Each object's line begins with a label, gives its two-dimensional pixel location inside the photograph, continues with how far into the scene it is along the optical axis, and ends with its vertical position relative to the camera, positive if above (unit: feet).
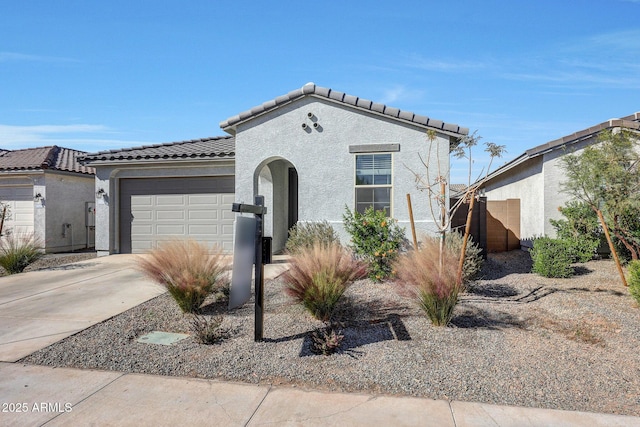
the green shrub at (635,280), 21.29 -3.51
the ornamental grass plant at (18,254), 33.98 -3.67
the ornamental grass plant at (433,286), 17.89 -3.30
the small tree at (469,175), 21.62 +2.42
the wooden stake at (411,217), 28.41 -0.19
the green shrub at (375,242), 27.50 -2.01
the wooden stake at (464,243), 20.79 -1.56
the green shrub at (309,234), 32.61 -1.74
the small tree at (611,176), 27.53 +2.74
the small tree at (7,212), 47.34 +0.11
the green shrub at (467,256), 24.68 -2.65
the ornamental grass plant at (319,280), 18.71 -3.17
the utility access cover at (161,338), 17.11 -5.54
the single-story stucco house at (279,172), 34.09 +4.15
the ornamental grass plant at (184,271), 20.21 -2.98
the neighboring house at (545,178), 37.45 +3.92
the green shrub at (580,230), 33.76 -1.38
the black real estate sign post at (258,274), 16.65 -2.54
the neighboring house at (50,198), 47.96 +1.89
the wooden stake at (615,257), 25.74 -2.73
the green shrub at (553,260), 29.50 -3.37
